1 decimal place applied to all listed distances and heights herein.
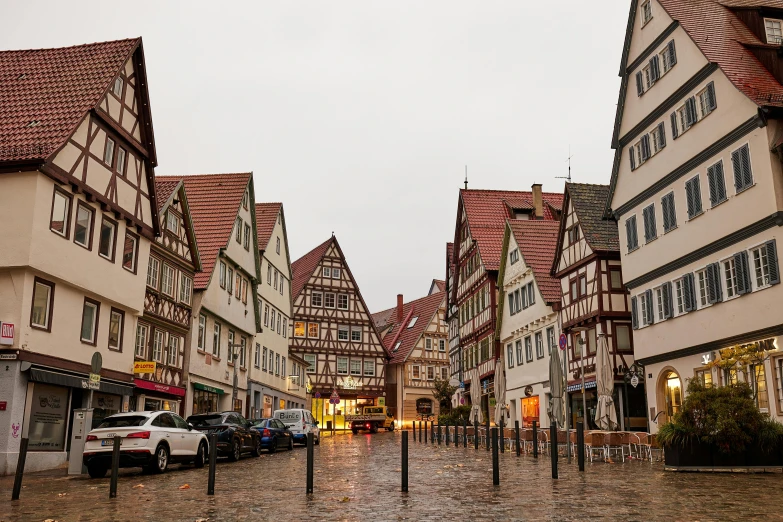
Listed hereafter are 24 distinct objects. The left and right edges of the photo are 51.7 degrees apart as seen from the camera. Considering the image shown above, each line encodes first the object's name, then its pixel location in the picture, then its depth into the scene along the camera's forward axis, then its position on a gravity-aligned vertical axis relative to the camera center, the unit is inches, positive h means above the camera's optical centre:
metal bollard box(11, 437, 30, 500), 521.0 -15.4
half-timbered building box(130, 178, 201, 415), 1173.1 +206.0
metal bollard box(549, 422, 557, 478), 621.6 -1.0
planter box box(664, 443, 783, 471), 716.0 -14.5
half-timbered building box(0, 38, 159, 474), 822.5 +238.1
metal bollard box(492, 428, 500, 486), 569.8 -18.1
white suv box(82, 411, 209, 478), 734.5 +1.2
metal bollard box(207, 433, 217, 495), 508.0 -11.6
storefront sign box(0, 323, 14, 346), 800.3 +106.2
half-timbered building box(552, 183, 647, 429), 1333.7 +247.4
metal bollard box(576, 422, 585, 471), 691.4 -2.0
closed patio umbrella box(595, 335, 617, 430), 1029.2 +69.6
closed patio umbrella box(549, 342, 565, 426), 900.0 +67.2
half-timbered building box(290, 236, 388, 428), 2716.5 +354.7
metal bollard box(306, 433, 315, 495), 518.3 -13.0
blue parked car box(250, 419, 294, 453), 1190.9 +13.7
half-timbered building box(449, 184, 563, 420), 1972.2 +465.4
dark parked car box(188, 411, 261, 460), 962.8 +14.5
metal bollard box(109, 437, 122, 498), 507.1 -14.0
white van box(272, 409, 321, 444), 1444.4 +38.9
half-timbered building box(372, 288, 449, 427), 2970.0 +279.4
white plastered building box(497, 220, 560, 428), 1605.6 +261.6
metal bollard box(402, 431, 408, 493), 533.0 -15.0
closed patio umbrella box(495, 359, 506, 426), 1417.3 +89.8
